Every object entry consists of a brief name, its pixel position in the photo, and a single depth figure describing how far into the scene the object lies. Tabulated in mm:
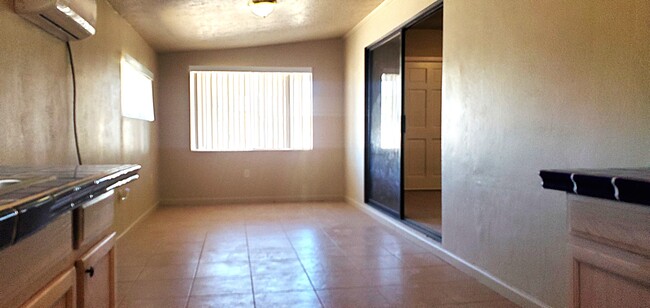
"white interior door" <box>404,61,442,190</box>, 7438
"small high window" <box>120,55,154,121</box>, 4709
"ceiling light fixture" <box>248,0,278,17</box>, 4220
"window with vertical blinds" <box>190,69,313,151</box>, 6691
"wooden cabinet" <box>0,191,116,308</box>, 928
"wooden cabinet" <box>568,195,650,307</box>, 1088
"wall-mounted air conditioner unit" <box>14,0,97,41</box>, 2354
